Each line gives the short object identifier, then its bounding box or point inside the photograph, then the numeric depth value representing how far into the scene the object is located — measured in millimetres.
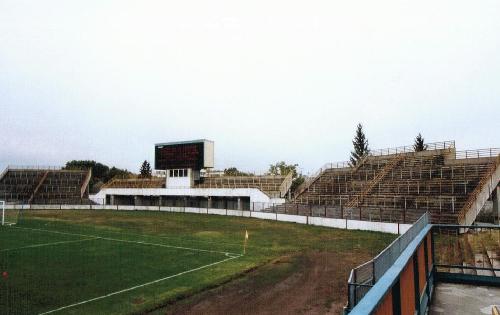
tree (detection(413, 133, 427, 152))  95844
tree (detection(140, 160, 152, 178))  134375
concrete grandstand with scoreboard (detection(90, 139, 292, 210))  56750
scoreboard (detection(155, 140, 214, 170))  57062
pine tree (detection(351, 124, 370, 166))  101875
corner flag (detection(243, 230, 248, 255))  22094
